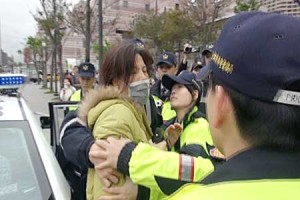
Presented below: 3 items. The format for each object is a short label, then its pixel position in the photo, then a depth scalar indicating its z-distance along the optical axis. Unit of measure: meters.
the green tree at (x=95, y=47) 30.36
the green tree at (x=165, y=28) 22.59
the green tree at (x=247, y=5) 15.51
